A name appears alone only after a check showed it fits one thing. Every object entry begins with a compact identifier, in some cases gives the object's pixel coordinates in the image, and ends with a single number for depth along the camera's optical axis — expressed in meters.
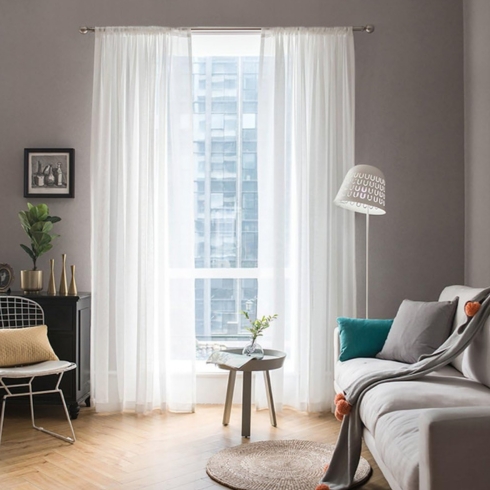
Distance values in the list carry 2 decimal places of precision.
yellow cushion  3.65
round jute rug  2.91
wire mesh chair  3.73
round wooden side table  3.64
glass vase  3.83
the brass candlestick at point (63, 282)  4.25
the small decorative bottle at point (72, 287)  4.26
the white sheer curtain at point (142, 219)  4.33
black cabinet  4.11
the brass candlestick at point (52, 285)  4.24
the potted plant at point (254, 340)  3.83
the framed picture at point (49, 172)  4.53
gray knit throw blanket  2.82
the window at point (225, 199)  4.76
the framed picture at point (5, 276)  4.31
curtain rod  4.40
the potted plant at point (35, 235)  4.23
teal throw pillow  3.69
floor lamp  3.93
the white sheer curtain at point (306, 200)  4.32
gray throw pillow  3.33
